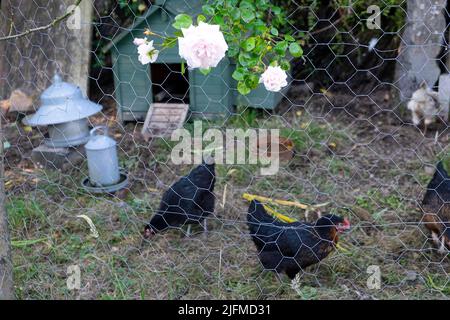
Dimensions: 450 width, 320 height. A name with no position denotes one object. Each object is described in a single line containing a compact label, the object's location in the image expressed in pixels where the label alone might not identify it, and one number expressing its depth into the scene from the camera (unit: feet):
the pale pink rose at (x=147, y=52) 5.50
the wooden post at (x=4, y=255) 5.65
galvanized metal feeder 8.82
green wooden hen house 10.71
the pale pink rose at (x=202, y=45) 4.63
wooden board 10.91
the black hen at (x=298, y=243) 6.48
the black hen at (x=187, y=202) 7.75
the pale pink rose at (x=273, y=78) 5.27
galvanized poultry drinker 8.79
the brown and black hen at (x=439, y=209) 6.91
